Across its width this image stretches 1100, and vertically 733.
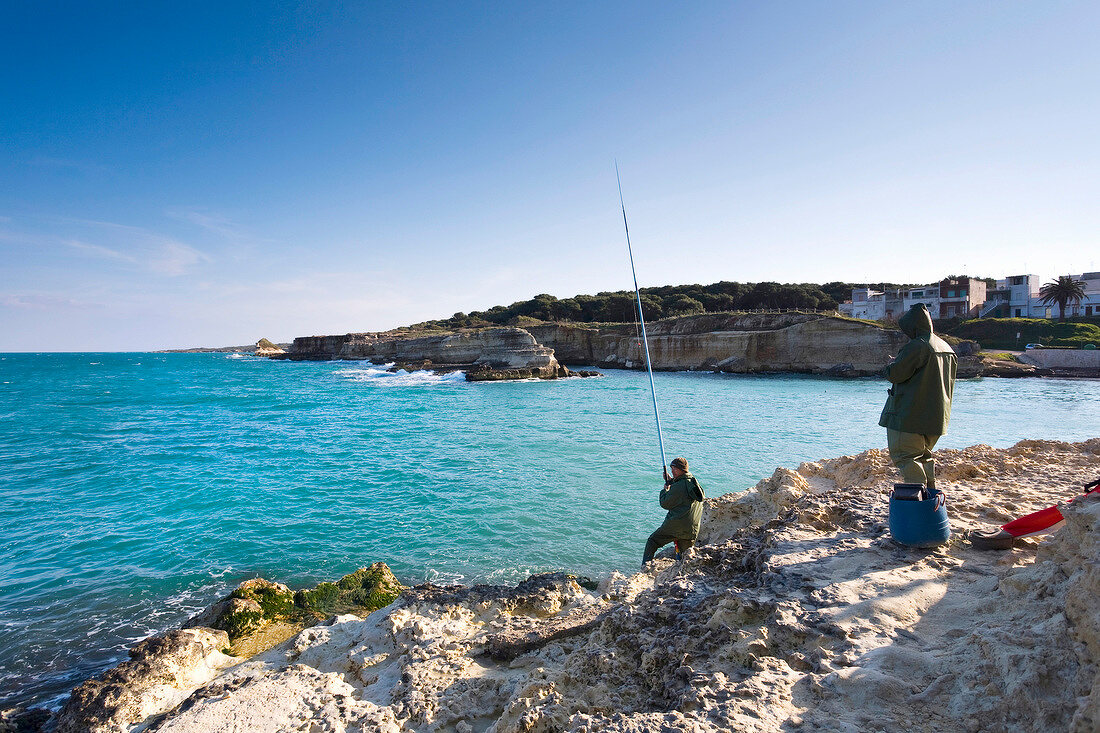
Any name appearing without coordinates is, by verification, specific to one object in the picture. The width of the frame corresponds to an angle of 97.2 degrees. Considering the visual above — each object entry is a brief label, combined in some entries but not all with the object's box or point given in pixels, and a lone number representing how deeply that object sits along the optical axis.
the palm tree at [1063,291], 48.31
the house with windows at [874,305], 55.88
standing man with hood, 4.34
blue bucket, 3.95
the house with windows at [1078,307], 53.50
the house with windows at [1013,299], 56.84
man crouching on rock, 5.40
